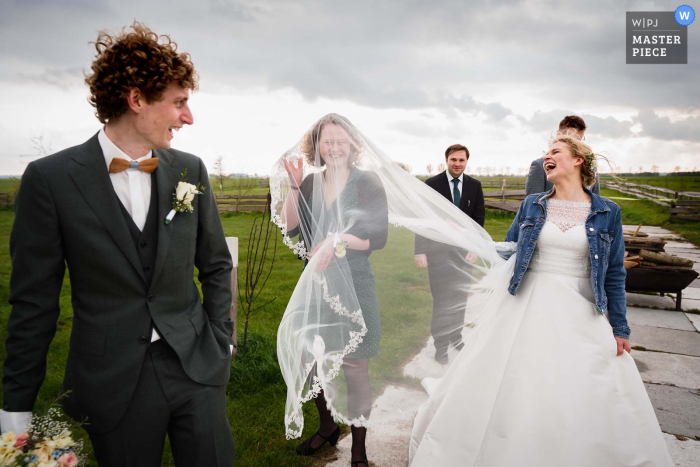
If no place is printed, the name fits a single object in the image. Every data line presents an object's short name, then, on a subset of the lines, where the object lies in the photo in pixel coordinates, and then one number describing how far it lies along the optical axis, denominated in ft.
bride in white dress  8.16
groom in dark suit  5.03
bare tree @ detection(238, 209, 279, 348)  14.73
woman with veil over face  9.03
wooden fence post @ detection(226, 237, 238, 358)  13.52
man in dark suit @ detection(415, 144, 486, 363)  10.05
